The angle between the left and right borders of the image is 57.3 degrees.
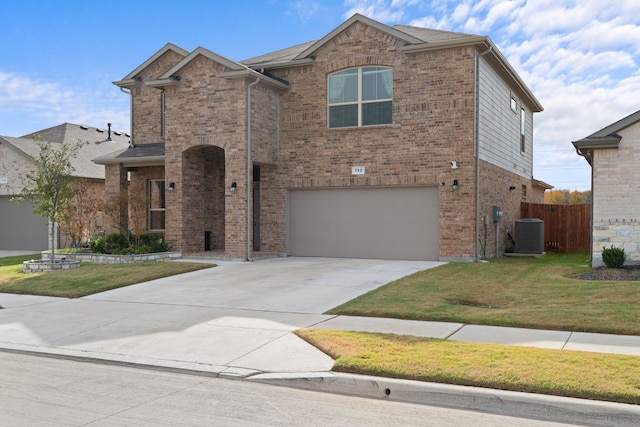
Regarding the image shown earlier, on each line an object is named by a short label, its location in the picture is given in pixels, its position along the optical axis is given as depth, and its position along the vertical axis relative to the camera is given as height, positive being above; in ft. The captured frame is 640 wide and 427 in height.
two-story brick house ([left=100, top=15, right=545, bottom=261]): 56.34 +6.26
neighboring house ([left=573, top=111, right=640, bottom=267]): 47.92 +1.74
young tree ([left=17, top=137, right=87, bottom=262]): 55.11 +1.93
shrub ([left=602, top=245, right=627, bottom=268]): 46.88 -4.00
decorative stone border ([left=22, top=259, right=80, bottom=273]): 54.90 -5.70
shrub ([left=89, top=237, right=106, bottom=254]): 63.98 -4.43
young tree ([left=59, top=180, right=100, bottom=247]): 67.87 -1.33
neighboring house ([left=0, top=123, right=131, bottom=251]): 82.17 +2.45
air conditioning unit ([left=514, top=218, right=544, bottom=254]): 68.49 -3.46
